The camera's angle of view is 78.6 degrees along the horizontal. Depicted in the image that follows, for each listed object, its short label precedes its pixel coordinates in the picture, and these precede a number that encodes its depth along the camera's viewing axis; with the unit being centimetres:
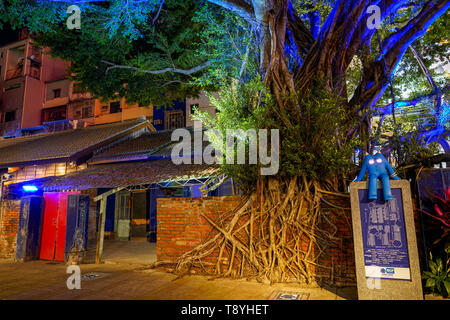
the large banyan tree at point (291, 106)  566
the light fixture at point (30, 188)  964
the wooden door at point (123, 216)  1491
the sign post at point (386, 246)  414
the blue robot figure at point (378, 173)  433
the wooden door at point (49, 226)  877
